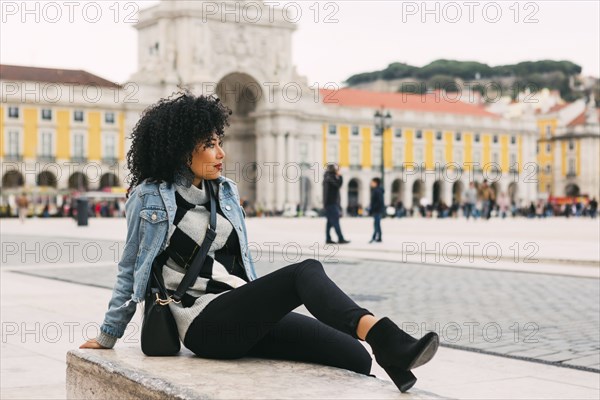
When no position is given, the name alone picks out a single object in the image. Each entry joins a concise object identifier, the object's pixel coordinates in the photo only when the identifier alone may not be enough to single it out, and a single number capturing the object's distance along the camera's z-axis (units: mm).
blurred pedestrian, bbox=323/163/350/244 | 16797
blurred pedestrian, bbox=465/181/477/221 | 35369
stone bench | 2764
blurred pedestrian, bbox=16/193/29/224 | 36812
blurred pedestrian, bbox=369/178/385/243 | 17984
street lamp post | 33750
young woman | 3189
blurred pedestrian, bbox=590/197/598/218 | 50372
